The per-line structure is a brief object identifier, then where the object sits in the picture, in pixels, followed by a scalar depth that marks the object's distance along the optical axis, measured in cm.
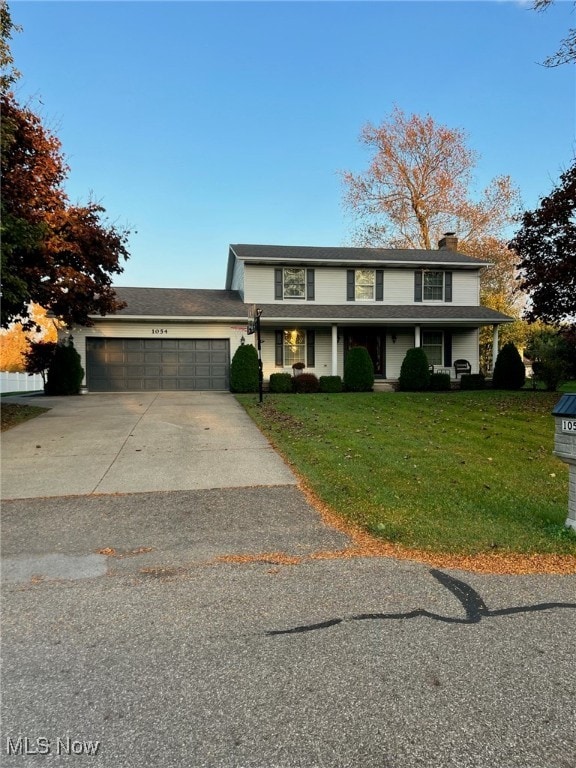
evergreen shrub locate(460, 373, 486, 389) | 1916
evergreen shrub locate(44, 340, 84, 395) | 1667
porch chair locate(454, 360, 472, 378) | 2070
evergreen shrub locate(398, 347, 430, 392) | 1839
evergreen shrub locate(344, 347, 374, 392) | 1789
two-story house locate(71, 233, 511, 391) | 1816
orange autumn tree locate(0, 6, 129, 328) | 920
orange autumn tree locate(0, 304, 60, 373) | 4001
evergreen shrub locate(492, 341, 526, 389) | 1892
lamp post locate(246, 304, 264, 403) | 1328
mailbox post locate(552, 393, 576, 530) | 398
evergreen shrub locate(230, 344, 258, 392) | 1698
